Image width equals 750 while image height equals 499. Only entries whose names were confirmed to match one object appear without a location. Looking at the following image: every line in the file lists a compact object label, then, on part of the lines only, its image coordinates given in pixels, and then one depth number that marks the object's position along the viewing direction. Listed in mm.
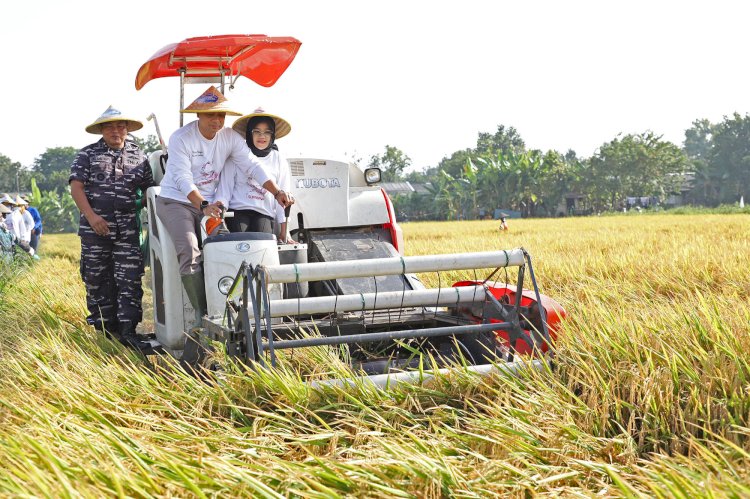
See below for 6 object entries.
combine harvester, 4160
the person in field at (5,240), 12258
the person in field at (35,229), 17344
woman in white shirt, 5500
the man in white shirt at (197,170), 5180
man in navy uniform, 6328
